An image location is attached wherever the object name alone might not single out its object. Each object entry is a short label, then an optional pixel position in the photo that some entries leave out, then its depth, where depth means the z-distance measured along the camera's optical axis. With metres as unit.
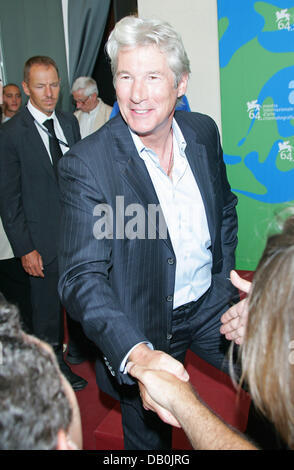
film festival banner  4.08
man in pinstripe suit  1.48
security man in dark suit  2.73
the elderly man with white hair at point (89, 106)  5.37
